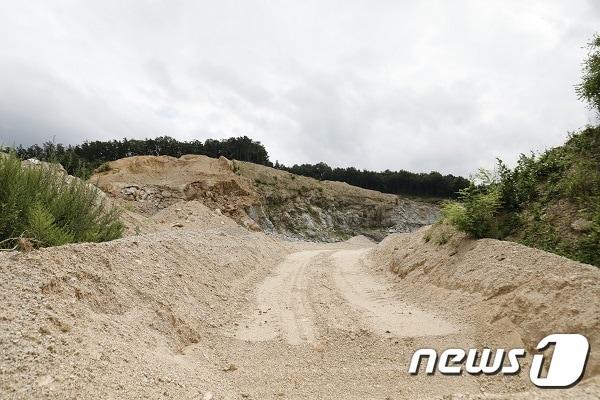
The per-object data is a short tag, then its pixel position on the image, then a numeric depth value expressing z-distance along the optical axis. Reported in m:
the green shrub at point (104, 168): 34.37
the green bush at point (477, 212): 10.83
